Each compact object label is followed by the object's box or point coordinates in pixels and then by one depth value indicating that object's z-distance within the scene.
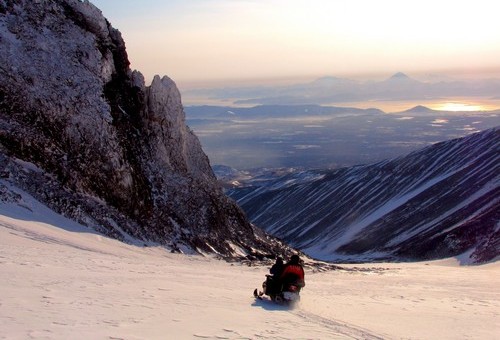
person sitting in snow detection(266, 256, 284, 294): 16.16
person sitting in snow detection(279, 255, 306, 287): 16.23
